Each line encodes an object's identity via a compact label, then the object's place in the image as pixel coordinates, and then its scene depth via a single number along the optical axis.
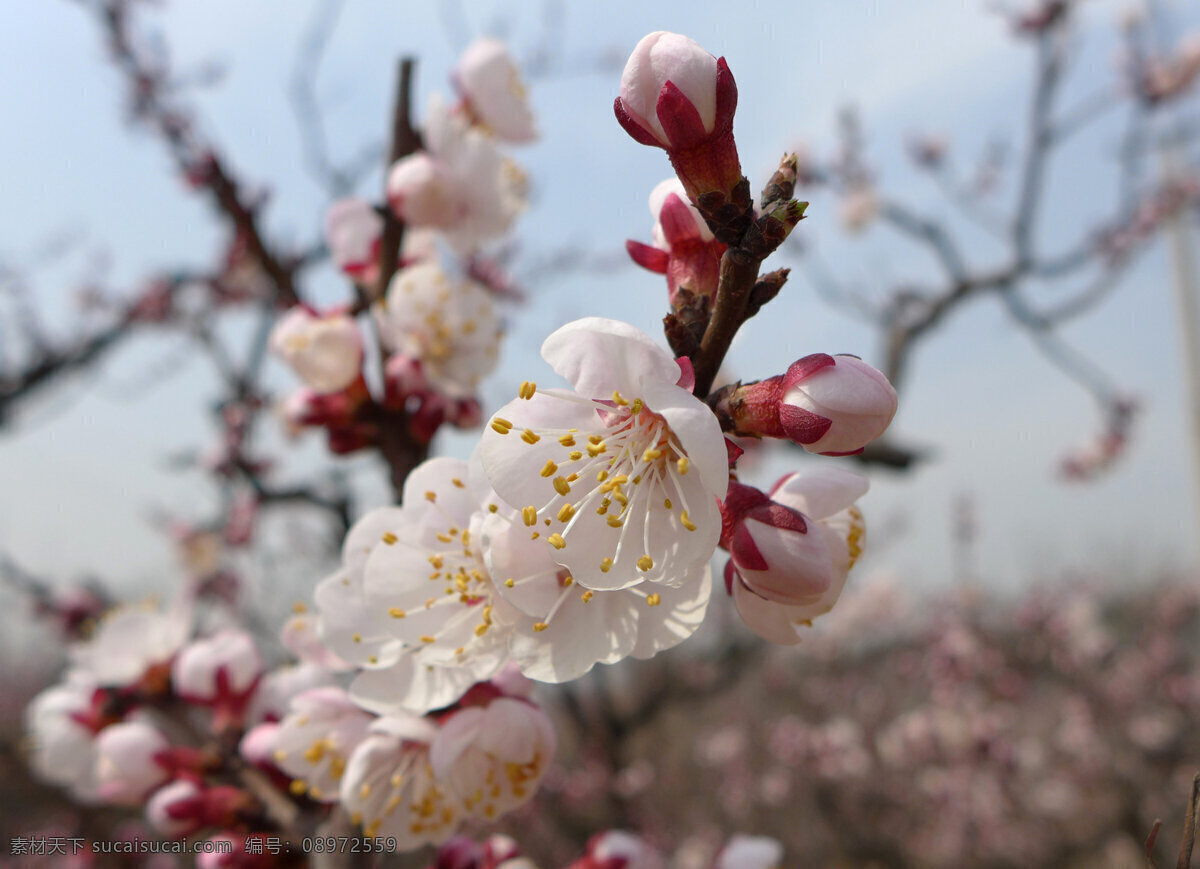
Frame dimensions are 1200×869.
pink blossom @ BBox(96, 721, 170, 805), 0.15
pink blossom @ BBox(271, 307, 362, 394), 0.15
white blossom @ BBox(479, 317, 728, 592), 0.09
